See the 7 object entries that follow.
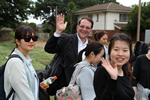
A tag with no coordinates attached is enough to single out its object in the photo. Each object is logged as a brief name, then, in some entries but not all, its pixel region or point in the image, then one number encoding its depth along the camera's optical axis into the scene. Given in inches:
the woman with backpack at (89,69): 86.3
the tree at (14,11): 977.3
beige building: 1163.9
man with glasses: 118.8
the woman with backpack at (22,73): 79.6
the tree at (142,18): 1005.2
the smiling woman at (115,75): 69.1
